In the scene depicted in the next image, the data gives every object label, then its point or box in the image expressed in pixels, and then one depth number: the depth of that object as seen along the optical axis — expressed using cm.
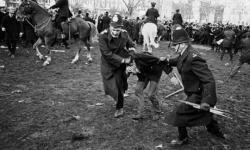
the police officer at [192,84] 400
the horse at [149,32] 1263
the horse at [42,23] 1074
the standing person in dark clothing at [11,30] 1175
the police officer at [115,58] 532
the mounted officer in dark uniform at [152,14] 1250
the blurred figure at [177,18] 1552
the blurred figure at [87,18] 2035
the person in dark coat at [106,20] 2036
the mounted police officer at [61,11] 1098
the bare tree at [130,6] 3434
